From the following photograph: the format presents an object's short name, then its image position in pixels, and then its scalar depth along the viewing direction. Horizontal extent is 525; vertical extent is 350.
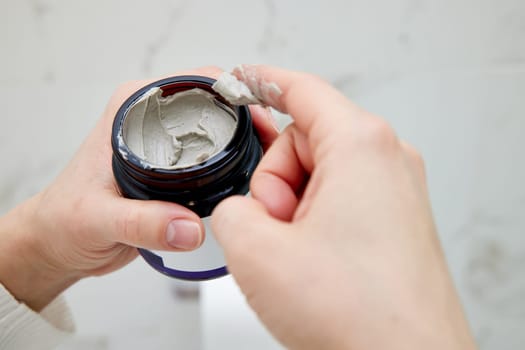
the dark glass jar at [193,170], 0.38
